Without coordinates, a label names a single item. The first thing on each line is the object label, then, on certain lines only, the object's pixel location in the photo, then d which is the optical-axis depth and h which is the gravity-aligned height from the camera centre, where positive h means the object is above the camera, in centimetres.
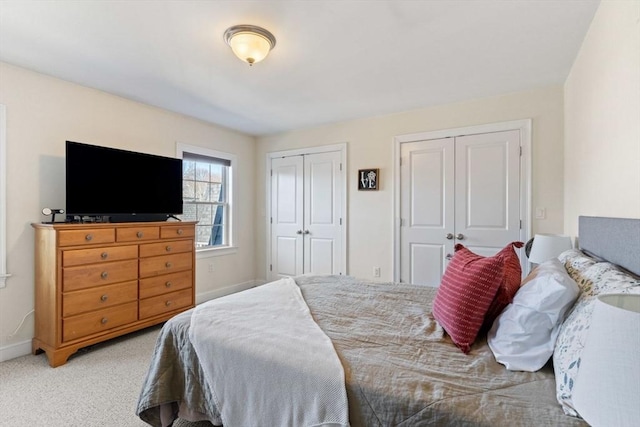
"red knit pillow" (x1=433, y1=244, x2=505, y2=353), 133 -38
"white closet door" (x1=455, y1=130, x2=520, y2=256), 322 +24
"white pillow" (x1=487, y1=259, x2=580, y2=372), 112 -41
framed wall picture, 399 +44
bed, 93 -57
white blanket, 111 -61
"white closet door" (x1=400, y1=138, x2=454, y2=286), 355 +6
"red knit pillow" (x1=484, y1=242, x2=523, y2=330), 137 -34
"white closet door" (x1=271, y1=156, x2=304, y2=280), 464 -6
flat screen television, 271 +27
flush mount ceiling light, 204 +114
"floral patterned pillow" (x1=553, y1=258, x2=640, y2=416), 90 -35
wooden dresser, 245 -61
